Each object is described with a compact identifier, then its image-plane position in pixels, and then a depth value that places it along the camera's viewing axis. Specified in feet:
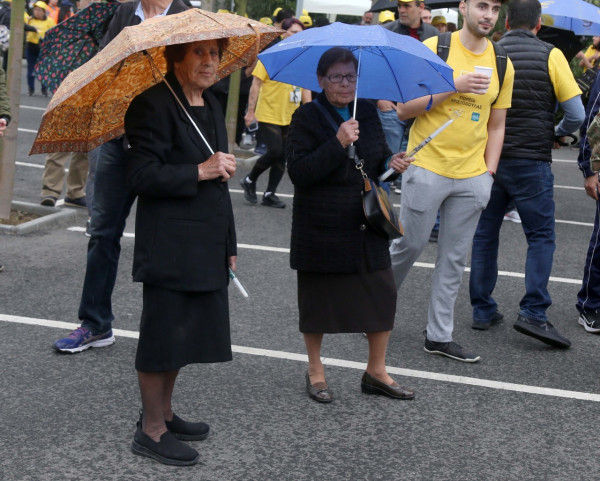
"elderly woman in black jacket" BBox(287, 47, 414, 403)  25.55
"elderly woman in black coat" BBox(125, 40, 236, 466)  21.00
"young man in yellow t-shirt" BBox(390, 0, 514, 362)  29.28
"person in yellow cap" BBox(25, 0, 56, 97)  110.25
